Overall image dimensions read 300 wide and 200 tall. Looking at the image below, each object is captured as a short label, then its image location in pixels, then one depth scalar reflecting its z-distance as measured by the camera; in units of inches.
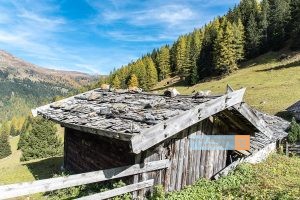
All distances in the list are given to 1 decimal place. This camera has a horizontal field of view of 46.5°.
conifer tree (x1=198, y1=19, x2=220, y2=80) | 3494.1
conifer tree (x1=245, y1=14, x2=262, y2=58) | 3518.7
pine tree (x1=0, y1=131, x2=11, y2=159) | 3400.6
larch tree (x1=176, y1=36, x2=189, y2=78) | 4122.5
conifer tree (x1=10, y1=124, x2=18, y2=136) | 6658.5
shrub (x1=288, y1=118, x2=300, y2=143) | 1163.9
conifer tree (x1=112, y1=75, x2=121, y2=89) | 4426.7
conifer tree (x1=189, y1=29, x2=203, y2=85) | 3469.0
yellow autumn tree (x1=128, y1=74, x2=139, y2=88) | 4012.6
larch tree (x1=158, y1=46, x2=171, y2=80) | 4458.7
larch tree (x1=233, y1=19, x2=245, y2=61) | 3351.4
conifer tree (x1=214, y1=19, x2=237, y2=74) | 3249.8
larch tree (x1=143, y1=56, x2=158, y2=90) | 4119.1
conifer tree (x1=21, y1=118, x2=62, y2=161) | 1557.6
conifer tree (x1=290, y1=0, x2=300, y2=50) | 3193.9
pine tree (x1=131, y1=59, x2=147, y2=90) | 4092.0
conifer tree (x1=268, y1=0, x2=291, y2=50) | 3432.6
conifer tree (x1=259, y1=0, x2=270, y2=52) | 3529.5
